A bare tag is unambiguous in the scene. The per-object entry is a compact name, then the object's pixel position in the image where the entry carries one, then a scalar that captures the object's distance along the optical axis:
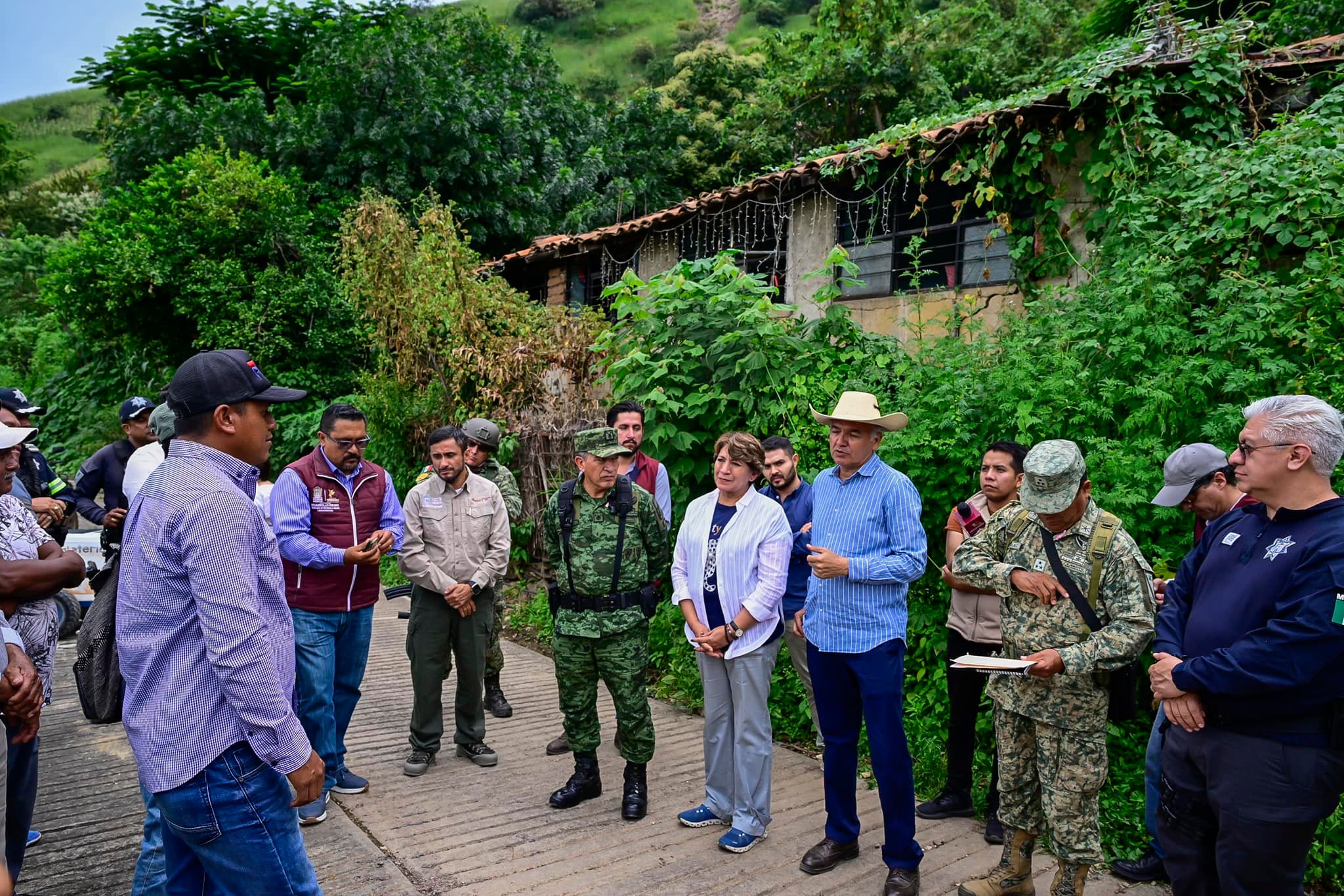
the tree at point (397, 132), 17.62
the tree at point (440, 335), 10.66
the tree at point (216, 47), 21.17
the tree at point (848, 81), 16.23
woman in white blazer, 4.38
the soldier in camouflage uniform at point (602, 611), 4.76
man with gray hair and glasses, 2.72
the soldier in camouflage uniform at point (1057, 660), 3.53
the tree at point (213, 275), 14.91
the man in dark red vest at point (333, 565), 4.77
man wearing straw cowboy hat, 3.97
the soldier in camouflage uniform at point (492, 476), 6.28
